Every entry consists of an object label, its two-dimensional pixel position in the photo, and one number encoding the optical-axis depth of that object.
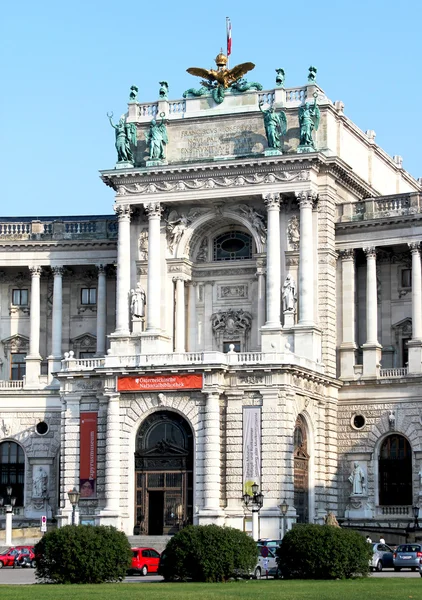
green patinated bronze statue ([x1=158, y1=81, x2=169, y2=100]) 91.88
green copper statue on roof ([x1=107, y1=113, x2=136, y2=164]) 90.94
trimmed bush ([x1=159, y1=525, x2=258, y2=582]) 57.19
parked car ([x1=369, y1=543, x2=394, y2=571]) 67.69
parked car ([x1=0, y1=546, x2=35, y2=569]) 75.94
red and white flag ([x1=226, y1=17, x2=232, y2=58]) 92.81
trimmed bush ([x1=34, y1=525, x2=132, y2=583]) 56.34
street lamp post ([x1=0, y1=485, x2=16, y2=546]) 83.94
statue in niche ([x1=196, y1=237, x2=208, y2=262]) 91.81
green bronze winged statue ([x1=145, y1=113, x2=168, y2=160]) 90.12
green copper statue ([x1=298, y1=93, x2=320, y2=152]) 87.06
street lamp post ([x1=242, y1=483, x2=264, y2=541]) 74.31
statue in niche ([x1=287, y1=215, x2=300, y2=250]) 87.56
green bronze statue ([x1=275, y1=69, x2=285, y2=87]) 89.25
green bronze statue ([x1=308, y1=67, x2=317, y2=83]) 89.06
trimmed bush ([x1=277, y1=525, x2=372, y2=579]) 57.53
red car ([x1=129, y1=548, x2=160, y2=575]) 67.49
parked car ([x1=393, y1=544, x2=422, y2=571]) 67.69
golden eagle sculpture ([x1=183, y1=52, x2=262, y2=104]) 90.88
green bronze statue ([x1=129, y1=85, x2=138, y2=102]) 92.44
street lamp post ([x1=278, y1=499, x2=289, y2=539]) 77.79
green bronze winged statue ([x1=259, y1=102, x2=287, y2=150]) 87.25
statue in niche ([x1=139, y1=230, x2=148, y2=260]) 90.56
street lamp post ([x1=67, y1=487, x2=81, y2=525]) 75.88
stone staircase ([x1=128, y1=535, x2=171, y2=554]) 80.09
